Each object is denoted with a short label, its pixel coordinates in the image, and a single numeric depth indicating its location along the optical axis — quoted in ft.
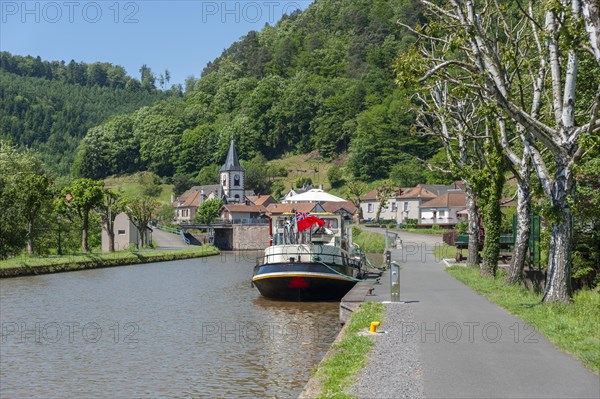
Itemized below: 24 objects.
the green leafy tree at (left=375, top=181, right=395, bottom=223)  380.37
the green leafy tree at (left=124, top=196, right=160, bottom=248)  279.49
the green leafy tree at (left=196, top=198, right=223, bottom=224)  425.69
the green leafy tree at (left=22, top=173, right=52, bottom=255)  186.19
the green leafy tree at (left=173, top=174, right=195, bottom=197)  568.82
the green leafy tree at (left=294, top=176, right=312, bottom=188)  494.26
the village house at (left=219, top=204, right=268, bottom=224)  422.82
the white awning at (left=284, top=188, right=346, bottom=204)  131.64
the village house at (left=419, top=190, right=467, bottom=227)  371.15
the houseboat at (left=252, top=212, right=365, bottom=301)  108.78
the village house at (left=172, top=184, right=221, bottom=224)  490.90
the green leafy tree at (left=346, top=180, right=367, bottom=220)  410.10
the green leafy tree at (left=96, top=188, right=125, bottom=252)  236.22
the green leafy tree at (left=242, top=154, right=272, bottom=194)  528.22
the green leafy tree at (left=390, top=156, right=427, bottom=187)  438.89
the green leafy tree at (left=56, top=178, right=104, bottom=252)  220.23
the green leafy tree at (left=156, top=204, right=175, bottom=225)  446.60
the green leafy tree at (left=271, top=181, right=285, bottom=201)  508.53
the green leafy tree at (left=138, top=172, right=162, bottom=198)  556.51
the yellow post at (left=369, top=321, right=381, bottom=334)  57.21
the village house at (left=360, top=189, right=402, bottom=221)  409.49
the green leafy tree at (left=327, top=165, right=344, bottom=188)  493.36
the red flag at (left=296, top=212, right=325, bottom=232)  107.01
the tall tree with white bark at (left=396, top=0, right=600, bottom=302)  62.49
